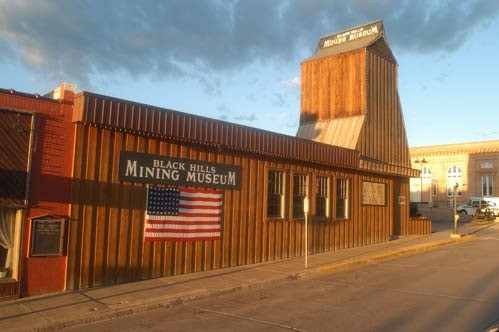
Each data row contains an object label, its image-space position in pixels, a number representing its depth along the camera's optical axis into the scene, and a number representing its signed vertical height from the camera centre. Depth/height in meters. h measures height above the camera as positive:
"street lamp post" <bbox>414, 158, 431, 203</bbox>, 65.50 +2.83
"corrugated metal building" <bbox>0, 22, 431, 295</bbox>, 10.04 +0.66
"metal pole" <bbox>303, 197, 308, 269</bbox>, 13.52 +0.04
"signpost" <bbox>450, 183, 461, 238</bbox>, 24.17 -1.17
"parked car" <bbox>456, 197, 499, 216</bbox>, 49.16 +0.91
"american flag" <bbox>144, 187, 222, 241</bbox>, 11.68 -0.25
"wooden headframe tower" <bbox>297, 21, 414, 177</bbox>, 21.47 +5.56
